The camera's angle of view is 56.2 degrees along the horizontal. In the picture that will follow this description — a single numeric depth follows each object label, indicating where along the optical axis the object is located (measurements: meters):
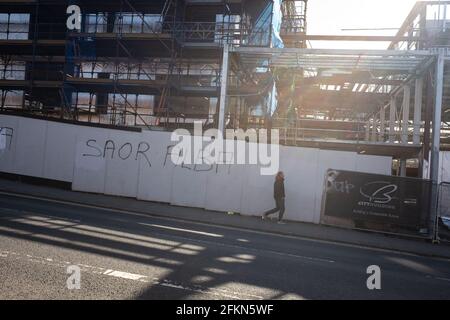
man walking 14.12
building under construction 19.97
